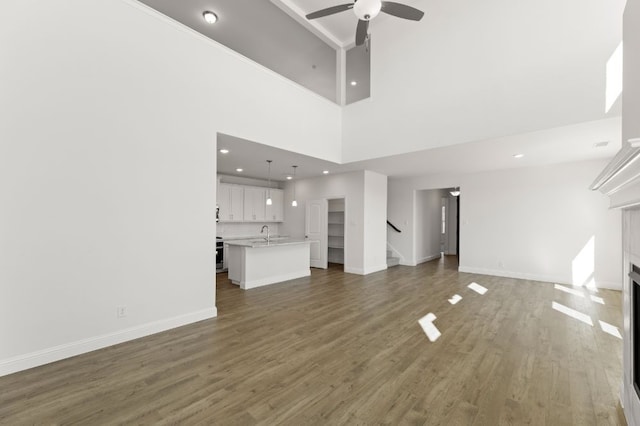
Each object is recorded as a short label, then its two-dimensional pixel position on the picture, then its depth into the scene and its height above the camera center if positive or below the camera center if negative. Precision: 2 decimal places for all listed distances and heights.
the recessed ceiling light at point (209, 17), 5.52 +3.86
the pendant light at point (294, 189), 8.90 +0.75
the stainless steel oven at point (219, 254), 7.57 -1.14
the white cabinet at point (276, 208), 8.88 +0.15
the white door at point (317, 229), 8.12 -0.47
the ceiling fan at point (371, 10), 3.25 +2.47
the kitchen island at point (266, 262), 5.73 -1.07
